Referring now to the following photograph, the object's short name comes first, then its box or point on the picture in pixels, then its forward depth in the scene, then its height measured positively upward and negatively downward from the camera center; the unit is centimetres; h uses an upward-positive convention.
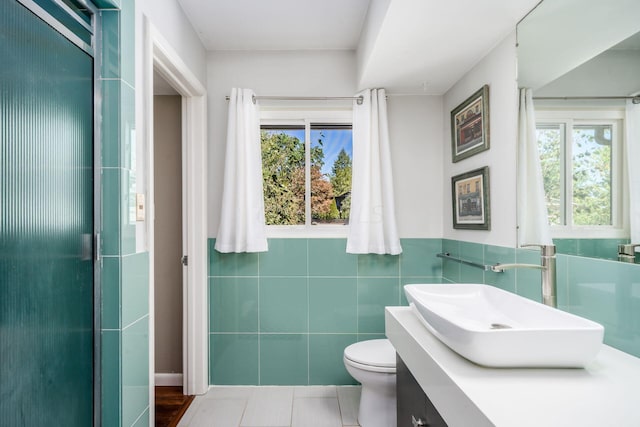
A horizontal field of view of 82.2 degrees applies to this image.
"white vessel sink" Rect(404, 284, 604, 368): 91 -32
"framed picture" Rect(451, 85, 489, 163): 204 +56
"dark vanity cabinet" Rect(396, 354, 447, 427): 112 -64
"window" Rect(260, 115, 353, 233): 277 +32
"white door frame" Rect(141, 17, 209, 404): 254 -14
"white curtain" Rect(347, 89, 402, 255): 252 +23
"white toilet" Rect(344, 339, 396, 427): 201 -91
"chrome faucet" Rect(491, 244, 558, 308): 139 -22
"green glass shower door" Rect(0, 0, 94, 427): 100 -2
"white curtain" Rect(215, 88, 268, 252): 250 +22
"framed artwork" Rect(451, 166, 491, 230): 204 +11
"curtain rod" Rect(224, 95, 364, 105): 256 +85
